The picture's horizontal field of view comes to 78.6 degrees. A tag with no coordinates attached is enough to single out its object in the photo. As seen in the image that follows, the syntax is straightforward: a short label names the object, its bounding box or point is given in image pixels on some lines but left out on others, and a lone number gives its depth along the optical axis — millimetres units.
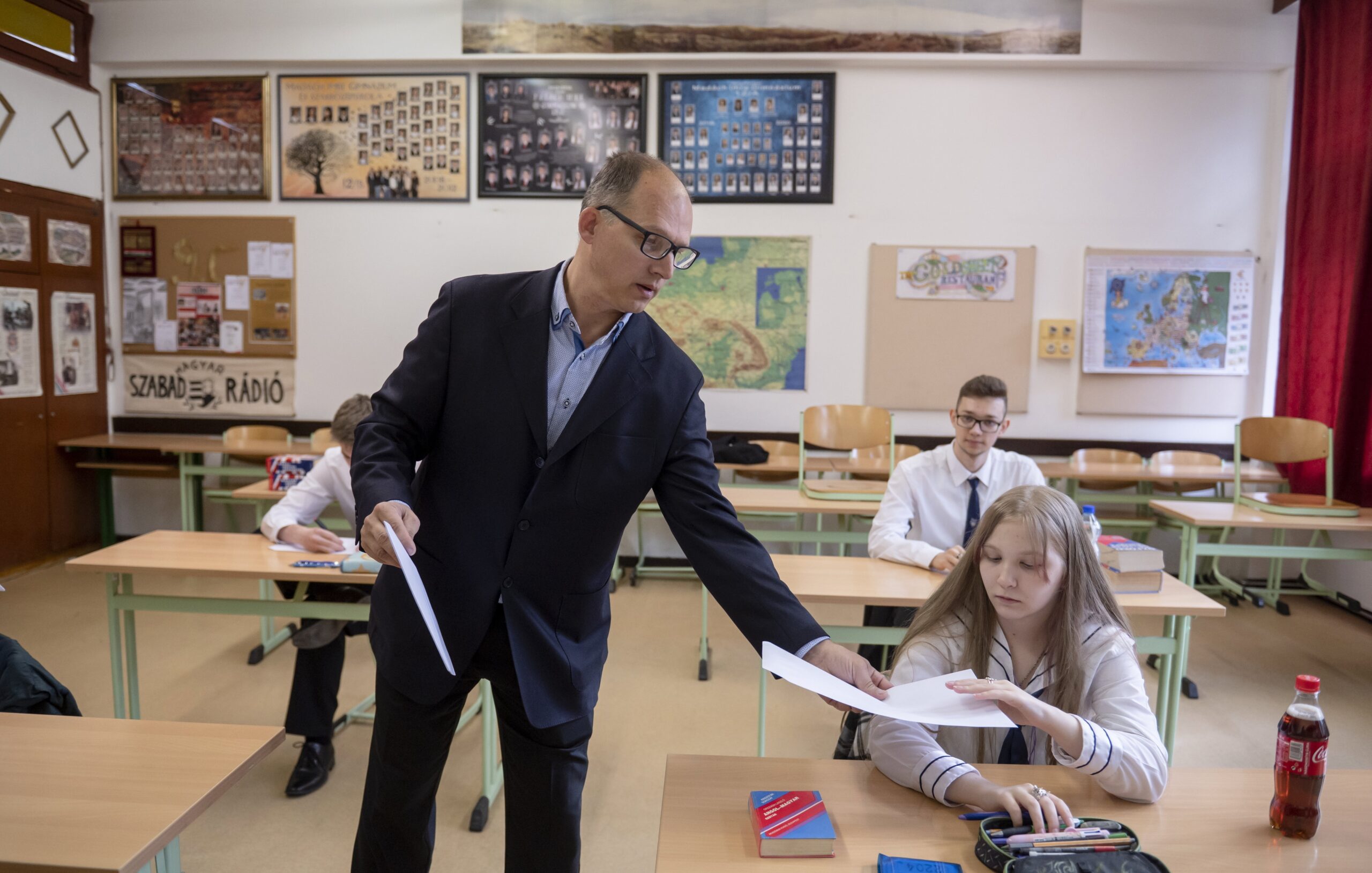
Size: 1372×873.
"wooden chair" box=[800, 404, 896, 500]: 4395
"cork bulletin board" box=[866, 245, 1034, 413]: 5207
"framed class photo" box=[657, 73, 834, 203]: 5168
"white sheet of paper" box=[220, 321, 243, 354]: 5504
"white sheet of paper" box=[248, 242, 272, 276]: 5438
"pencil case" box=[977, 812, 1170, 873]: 1000
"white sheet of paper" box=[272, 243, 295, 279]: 5430
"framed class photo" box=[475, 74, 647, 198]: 5203
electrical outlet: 5188
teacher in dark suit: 1356
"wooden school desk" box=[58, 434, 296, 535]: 4875
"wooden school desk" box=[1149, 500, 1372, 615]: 3379
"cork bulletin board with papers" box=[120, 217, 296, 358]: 5434
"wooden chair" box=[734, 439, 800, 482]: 4996
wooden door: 4777
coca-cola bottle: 1127
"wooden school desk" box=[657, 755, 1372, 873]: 1073
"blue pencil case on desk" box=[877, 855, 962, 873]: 1023
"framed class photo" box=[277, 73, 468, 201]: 5289
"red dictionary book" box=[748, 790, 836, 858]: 1071
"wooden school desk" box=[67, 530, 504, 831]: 2393
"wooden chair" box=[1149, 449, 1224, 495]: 4832
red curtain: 4371
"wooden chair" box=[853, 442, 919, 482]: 4738
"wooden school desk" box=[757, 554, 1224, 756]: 2281
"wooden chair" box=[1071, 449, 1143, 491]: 4949
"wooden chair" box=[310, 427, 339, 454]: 4512
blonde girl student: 1417
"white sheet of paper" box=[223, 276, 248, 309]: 5480
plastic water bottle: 2314
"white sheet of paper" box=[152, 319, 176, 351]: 5551
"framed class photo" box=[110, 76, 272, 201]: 5367
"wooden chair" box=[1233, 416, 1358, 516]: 3783
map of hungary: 5262
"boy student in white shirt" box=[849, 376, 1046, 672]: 2803
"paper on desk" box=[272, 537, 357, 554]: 2631
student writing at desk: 2602
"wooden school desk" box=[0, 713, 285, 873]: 1005
